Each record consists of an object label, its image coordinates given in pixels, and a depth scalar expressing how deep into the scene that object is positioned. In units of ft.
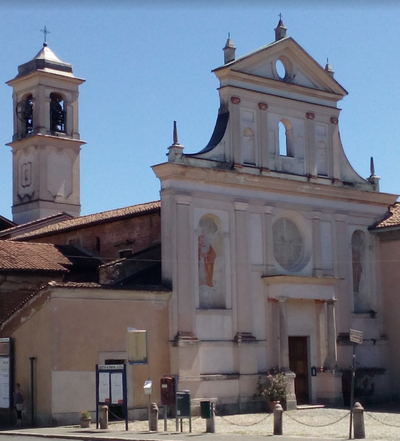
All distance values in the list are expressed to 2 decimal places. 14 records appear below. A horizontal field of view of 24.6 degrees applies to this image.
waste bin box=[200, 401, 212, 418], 73.97
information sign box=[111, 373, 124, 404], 80.33
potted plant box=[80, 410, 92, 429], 79.91
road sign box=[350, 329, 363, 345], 73.41
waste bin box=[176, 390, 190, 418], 76.18
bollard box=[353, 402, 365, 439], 66.39
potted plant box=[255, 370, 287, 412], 96.12
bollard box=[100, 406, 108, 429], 78.38
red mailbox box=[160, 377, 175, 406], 78.33
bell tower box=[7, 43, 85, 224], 152.87
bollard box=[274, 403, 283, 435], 70.23
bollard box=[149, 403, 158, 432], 75.87
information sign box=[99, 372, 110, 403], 80.59
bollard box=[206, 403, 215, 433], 74.02
